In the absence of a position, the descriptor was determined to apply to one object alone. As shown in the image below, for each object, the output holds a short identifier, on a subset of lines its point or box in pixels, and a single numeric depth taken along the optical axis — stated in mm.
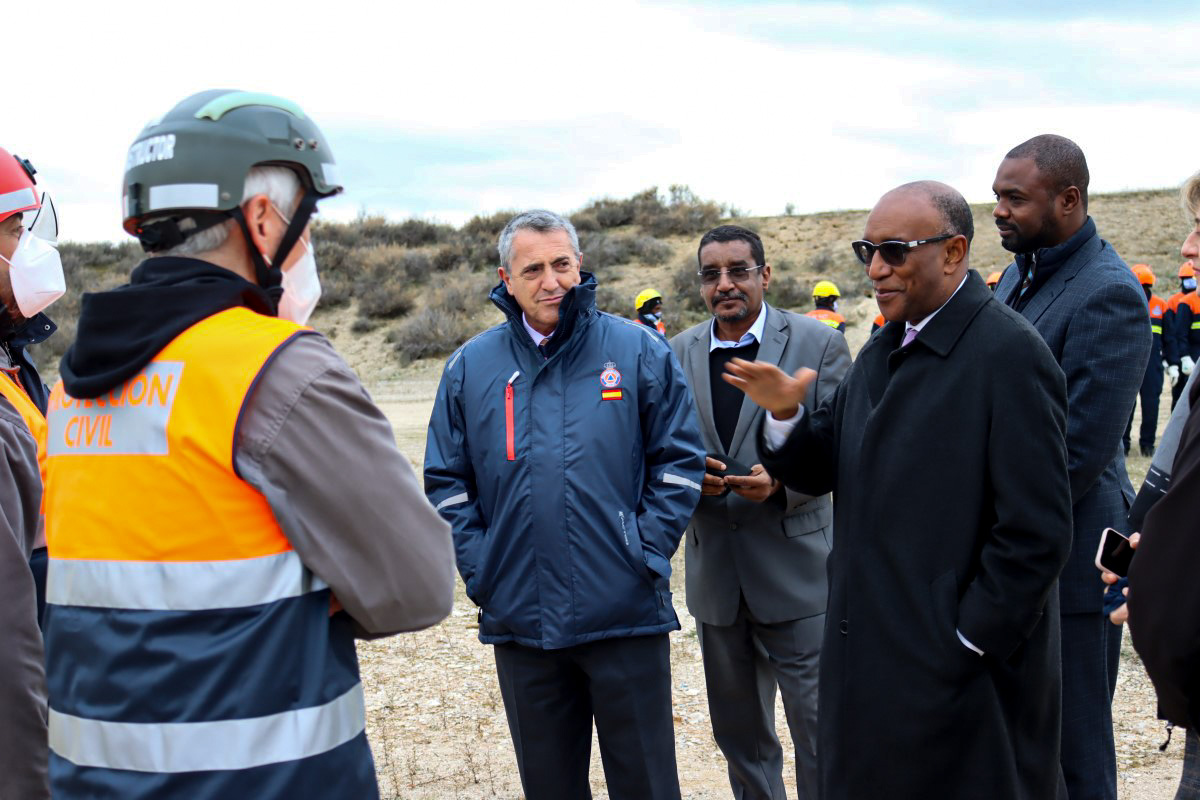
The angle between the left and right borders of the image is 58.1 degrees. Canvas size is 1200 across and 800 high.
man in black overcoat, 3002
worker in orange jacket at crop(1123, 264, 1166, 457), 14656
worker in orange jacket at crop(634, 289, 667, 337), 13094
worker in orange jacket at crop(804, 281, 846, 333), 13922
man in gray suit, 4520
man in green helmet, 2027
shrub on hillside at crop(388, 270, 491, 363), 27438
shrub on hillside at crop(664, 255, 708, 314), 30859
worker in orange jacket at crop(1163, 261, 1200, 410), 15500
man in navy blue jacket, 3836
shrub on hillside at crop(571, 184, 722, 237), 38094
